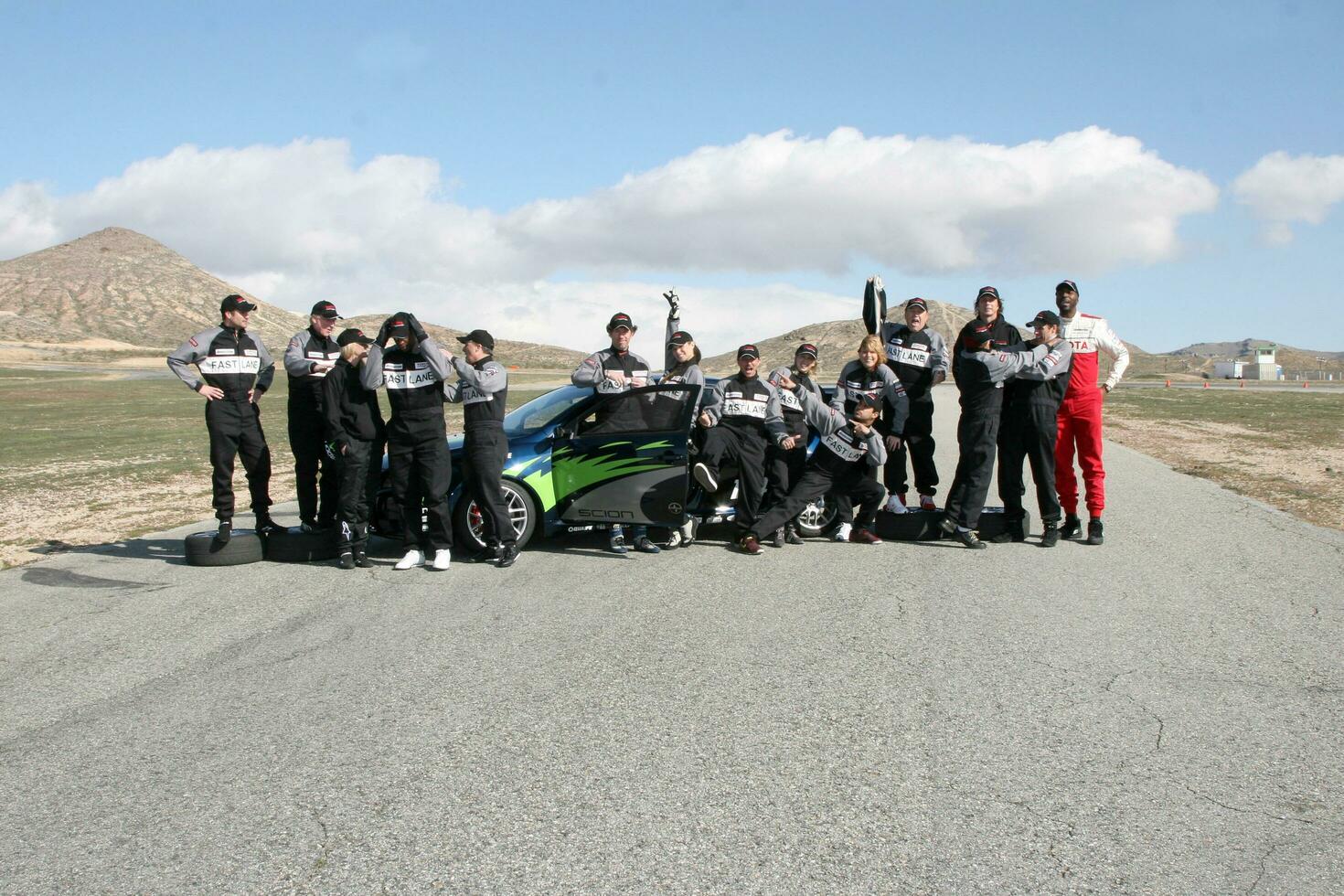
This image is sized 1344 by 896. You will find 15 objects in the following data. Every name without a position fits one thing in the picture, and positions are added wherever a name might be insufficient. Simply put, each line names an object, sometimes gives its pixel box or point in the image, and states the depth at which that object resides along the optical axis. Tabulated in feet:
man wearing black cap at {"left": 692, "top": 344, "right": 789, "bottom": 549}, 28.50
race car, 27.68
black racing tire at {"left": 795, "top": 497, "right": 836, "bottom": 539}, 30.25
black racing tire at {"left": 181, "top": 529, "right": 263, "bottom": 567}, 26.71
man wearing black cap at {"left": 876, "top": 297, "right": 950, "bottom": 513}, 31.68
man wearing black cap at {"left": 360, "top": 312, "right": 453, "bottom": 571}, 26.05
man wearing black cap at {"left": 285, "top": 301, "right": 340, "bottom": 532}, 28.17
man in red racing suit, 28.48
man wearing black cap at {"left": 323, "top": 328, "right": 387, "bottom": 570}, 26.45
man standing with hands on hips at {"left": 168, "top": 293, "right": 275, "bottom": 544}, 27.58
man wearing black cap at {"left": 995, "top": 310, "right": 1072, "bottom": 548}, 28.14
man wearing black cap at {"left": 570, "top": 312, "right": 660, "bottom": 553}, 28.84
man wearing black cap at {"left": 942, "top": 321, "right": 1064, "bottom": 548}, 28.09
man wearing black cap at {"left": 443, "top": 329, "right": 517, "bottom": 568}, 26.13
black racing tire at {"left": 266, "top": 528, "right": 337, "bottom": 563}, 27.20
